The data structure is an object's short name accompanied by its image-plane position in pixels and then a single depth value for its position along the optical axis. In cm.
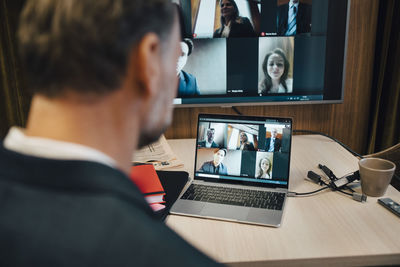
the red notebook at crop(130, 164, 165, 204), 105
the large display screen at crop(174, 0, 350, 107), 138
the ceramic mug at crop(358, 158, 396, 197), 102
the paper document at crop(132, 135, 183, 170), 131
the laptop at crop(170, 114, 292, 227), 105
